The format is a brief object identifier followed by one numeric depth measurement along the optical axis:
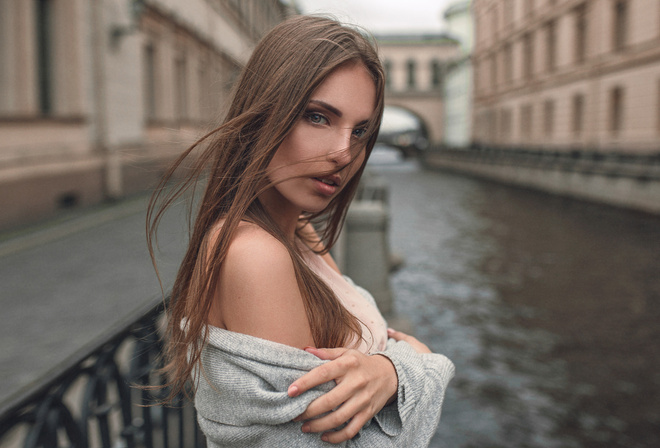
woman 1.16
